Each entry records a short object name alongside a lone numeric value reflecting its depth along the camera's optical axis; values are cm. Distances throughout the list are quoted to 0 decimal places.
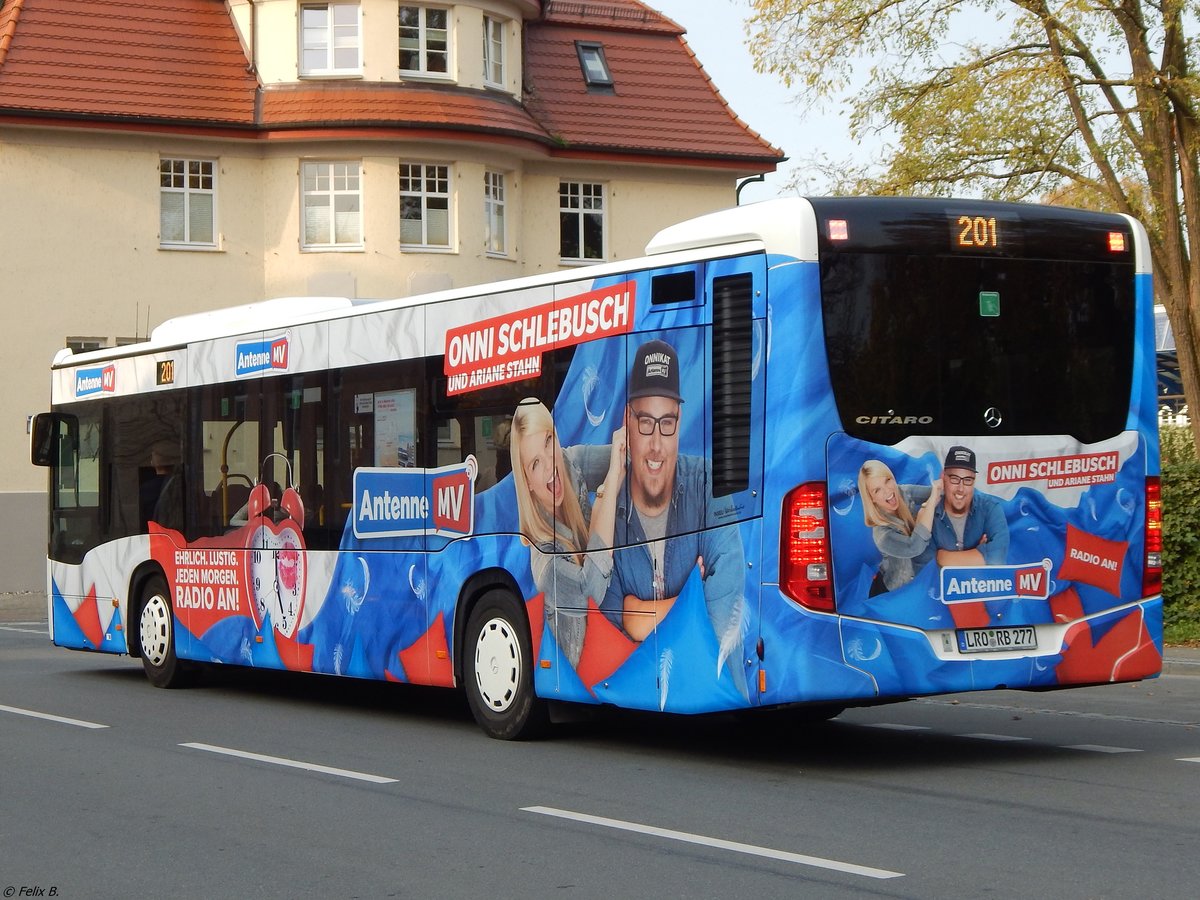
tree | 2247
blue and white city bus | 978
